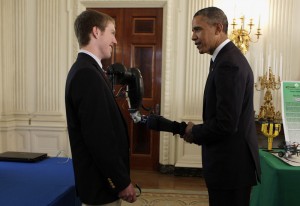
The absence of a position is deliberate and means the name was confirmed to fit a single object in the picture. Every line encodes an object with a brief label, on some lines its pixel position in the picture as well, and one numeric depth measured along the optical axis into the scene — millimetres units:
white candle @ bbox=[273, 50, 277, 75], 4375
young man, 1387
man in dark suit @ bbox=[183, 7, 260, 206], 1567
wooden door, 4809
